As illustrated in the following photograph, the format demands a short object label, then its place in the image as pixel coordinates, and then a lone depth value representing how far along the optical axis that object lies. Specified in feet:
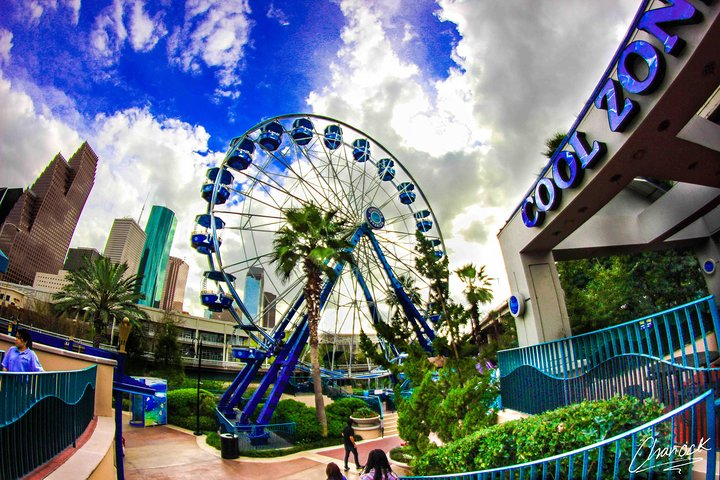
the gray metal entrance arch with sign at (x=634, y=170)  17.92
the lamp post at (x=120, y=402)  25.51
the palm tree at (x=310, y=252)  63.36
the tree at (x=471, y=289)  36.52
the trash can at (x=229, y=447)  45.74
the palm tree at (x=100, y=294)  98.89
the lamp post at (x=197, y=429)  62.28
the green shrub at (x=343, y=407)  68.50
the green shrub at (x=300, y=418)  57.88
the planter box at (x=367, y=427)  62.07
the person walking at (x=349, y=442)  38.17
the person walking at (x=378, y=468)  19.52
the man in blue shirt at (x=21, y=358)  15.48
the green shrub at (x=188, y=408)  70.49
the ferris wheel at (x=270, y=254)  68.64
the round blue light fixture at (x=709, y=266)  36.43
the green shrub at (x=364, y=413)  67.00
